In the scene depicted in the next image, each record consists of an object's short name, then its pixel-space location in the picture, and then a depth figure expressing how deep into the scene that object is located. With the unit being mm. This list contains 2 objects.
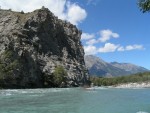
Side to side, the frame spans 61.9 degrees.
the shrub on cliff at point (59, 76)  59782
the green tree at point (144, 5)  6505
